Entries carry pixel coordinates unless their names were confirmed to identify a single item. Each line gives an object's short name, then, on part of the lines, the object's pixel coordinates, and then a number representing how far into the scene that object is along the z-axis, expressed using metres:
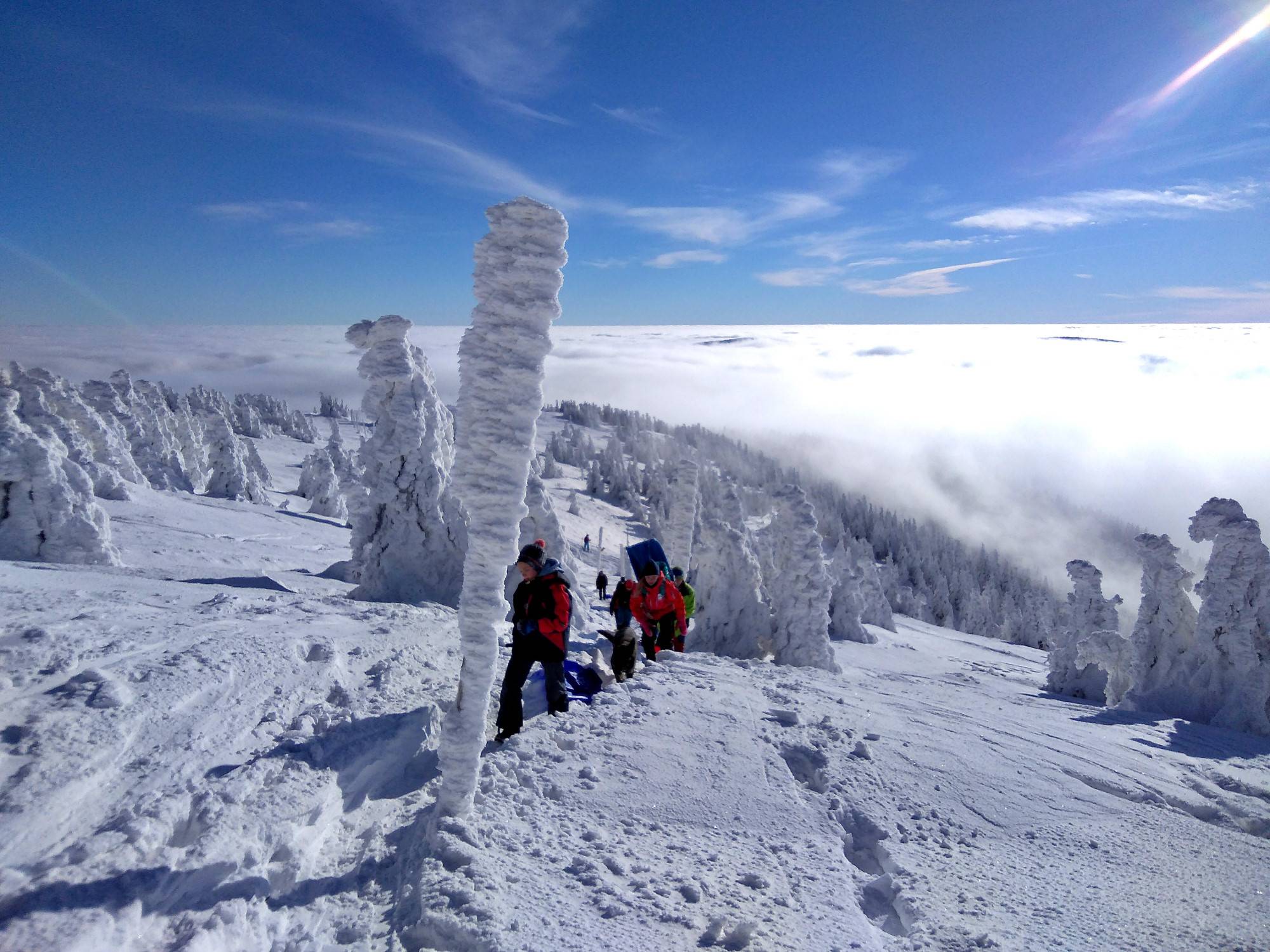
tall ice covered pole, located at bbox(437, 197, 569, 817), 5.08
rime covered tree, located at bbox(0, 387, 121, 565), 12.82
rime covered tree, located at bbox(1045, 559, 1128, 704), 17.17
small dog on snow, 8.84
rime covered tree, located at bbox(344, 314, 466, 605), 13.34
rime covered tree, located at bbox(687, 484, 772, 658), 18.66
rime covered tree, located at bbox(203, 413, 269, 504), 34.75
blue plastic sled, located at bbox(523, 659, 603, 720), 7.57
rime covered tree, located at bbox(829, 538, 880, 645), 27.17
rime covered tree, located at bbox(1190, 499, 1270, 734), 13.25
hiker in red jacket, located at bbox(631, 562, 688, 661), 10.25
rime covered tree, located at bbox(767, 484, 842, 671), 18.12
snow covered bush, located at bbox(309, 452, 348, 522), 42.22
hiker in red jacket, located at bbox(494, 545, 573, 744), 6.75
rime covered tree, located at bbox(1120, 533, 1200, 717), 14.24
